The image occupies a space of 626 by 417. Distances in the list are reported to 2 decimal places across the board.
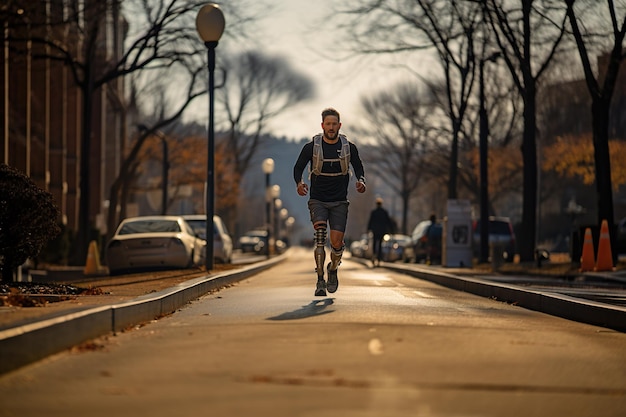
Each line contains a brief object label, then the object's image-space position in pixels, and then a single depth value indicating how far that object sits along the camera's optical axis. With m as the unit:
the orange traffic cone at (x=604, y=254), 25.45
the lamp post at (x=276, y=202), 72.69
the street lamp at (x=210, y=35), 22.58
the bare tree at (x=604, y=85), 27.58
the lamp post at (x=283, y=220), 139.12
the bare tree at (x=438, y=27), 35.22
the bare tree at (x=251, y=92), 74.12
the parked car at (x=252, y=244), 84.94
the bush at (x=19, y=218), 14.24
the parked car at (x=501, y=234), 38.66
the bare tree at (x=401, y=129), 64.25
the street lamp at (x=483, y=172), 34.73
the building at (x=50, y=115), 34.22
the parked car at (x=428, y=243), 38.84
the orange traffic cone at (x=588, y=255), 25.64
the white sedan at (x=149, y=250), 24.56
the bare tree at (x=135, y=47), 31.95
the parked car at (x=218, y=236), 31.22
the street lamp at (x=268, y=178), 54.56
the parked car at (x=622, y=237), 43.83
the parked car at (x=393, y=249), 47.25
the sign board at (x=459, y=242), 30.67
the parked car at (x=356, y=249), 72.06
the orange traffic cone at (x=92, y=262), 30.06
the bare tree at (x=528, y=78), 30.83
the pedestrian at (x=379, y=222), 32.28
